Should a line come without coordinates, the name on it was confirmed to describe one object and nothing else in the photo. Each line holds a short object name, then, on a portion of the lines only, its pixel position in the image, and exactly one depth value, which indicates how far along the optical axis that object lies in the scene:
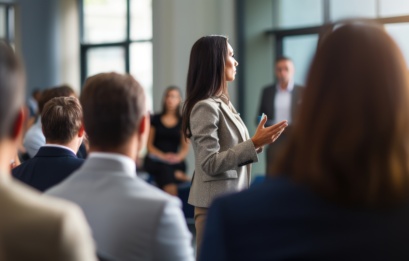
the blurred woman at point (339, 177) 1.31
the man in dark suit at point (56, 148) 2.90
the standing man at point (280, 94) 8.44
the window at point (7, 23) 13.20
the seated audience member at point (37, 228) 1.21
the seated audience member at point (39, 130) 4.25
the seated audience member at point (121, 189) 1.70
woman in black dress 8.55
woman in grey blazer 3.39
